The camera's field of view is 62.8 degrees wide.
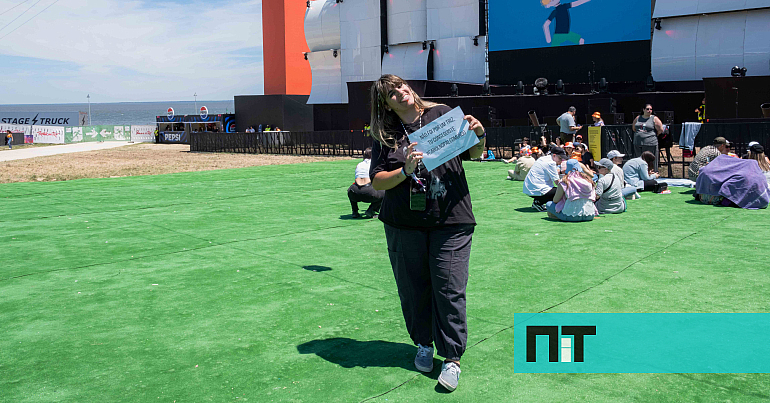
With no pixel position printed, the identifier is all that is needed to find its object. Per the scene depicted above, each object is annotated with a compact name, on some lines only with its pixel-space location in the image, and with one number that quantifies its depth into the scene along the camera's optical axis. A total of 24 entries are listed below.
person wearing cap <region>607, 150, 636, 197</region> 11.32
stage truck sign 62.69
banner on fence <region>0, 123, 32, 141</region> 58.37
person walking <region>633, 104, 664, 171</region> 15.57
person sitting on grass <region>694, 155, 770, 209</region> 11.00
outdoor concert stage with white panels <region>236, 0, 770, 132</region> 25.97
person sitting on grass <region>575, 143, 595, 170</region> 14.75
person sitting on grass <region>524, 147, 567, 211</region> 10.96
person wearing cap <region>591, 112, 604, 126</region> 19.35
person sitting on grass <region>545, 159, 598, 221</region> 9.88
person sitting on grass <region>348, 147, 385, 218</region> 10.61
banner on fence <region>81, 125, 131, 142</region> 62.41
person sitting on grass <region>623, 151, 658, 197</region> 13.45
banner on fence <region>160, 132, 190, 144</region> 54.78
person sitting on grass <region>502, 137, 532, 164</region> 18.53
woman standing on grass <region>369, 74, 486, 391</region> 3.85
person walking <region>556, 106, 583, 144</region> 19.58
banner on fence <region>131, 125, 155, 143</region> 62.97
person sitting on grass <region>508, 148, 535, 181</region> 16.00
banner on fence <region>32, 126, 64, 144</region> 58.72
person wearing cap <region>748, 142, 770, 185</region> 12.23
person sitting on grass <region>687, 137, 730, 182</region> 12.20
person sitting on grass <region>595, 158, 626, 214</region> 10.78
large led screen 29.28
